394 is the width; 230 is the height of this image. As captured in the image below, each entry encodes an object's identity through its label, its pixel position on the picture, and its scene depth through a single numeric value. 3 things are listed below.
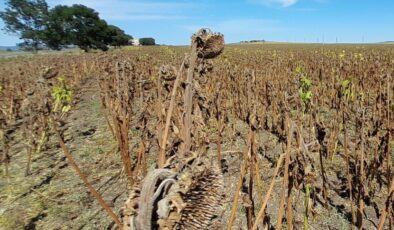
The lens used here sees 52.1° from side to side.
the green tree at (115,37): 50.08
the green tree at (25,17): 50.62
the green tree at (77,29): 47.94
